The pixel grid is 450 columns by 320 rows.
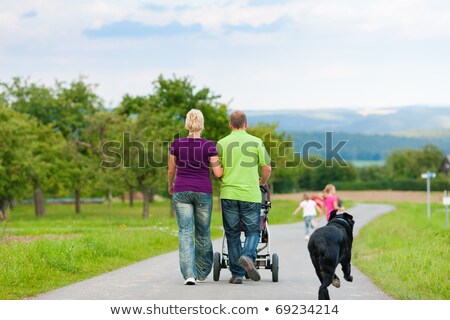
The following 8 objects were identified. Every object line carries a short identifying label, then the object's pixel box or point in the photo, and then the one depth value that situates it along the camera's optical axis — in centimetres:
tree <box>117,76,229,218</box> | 4478
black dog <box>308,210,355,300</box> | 964
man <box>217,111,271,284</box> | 1166
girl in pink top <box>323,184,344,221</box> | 1903
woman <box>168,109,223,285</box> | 1146
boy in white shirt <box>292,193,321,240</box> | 2520
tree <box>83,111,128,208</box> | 4531
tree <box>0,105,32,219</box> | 4909
